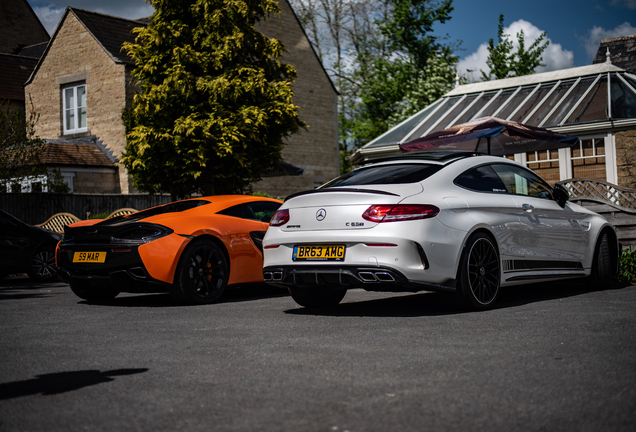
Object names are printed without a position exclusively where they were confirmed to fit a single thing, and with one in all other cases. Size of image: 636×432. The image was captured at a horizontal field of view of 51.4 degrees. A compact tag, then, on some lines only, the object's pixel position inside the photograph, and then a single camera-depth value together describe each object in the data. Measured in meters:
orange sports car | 7.43
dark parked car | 12.39
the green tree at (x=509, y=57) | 41.91
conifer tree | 17.64
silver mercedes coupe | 5.86
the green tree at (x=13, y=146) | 17.12
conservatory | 17.41
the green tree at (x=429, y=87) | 38.31
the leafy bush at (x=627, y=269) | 8.84
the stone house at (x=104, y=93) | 25.03
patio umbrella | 12.24
